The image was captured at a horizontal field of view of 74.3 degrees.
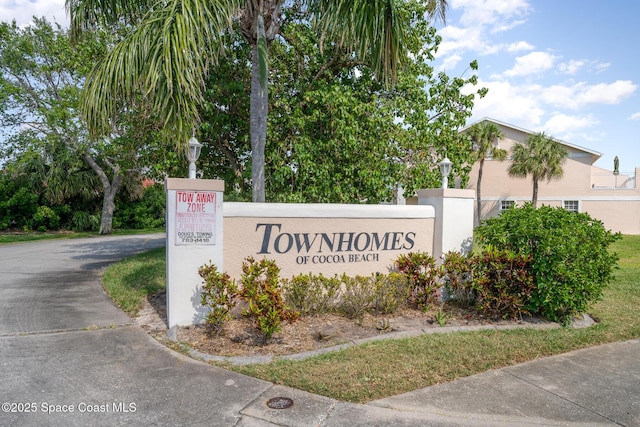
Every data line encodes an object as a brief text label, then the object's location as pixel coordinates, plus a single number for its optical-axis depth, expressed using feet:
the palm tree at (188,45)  20.58
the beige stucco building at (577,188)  82.43
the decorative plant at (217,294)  18.12
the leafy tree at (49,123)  63.62
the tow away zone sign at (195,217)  19.31
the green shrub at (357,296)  20.81
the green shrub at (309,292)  20.43
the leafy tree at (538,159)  79.25
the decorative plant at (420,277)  22.58
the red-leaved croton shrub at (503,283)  20.80
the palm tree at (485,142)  81.10
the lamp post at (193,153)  20.06
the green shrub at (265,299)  16.97
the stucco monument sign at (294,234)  19.48
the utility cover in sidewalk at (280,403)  12.37
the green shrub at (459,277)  22.90
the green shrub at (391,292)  21.41
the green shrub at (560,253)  20.04
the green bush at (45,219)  80.84
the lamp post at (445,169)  25.30
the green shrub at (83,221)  85.81
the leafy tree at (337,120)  30.66
